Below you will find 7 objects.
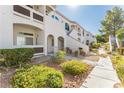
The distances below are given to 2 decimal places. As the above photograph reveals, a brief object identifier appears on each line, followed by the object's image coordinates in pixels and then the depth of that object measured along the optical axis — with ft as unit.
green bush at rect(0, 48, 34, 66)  10.39
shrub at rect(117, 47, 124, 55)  19.72
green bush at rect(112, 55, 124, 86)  10.26
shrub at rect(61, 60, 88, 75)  11.00
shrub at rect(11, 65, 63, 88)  8.14
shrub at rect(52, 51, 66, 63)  14.13
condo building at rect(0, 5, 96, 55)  11.40
